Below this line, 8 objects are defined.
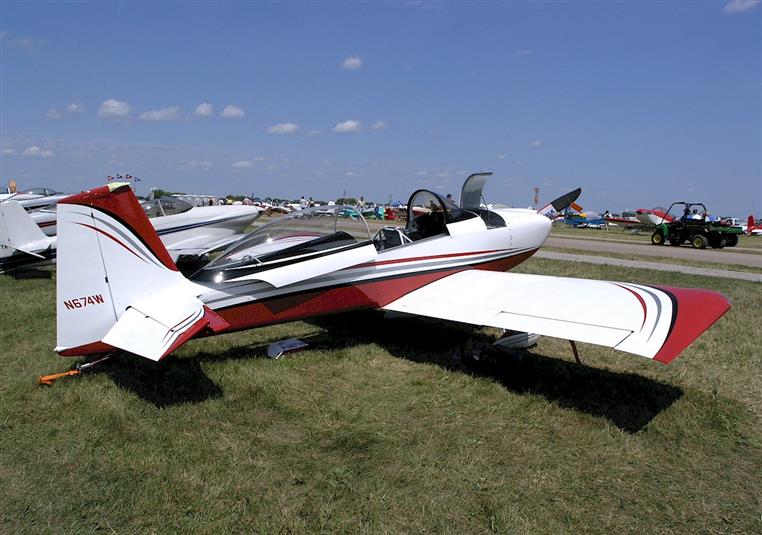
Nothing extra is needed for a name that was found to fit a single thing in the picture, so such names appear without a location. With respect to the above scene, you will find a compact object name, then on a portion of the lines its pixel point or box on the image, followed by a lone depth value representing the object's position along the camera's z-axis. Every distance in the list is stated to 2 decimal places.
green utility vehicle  22.42
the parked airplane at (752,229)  34.81
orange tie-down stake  4.70
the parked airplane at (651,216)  28.72
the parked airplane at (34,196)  16.31
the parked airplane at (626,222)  39.41
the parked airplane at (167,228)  10.60
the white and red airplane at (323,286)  4.23
